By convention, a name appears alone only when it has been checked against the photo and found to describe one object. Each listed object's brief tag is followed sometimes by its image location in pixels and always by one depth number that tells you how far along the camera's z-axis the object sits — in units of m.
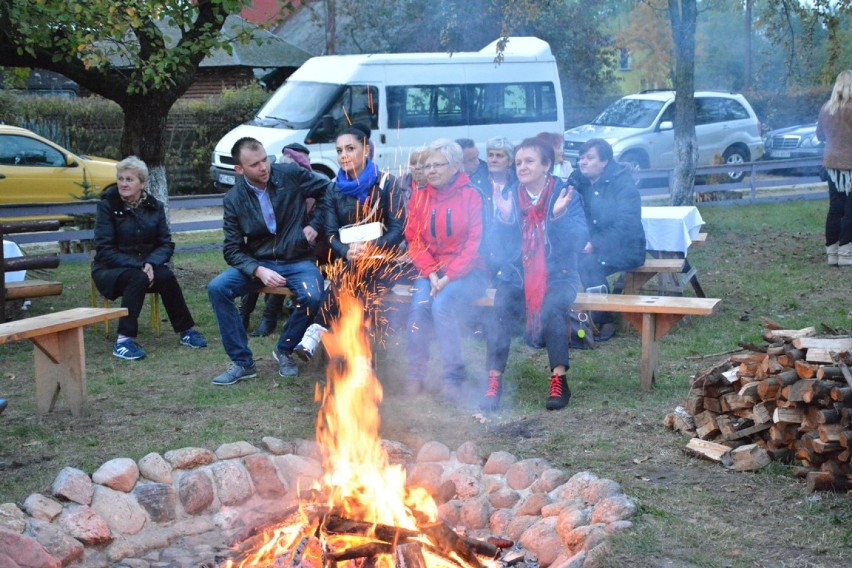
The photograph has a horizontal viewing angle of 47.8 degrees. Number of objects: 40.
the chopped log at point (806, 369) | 4.70
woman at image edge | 9.78
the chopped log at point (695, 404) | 5.32
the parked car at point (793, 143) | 20.83
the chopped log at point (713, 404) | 5.23
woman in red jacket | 6.33
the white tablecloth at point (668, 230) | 8.35
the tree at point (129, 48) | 7.65
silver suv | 17.94
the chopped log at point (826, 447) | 4.50
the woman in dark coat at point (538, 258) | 6.10
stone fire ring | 4.19
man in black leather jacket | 6.57
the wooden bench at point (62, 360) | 5.65
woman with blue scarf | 6.53
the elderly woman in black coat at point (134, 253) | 7.33
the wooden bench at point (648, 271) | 7.81
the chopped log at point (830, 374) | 4.60
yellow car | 14.06
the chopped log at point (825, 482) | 4.45
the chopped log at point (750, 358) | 5.18
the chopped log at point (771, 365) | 4.91
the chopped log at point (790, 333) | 5.09
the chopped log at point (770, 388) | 4.87
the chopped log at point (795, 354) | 4.83
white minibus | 14.50
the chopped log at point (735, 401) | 5.02
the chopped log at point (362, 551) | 3.88
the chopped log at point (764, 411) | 4.93
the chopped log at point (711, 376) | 5.24
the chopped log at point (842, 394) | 4.45
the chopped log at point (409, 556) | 3.88
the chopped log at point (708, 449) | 4.92
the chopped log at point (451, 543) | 4.01
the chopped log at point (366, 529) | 3.99
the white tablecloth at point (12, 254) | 7.78
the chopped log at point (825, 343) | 4.73
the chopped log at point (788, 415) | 4.73
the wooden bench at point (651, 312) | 6.13
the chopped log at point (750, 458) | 4.81
